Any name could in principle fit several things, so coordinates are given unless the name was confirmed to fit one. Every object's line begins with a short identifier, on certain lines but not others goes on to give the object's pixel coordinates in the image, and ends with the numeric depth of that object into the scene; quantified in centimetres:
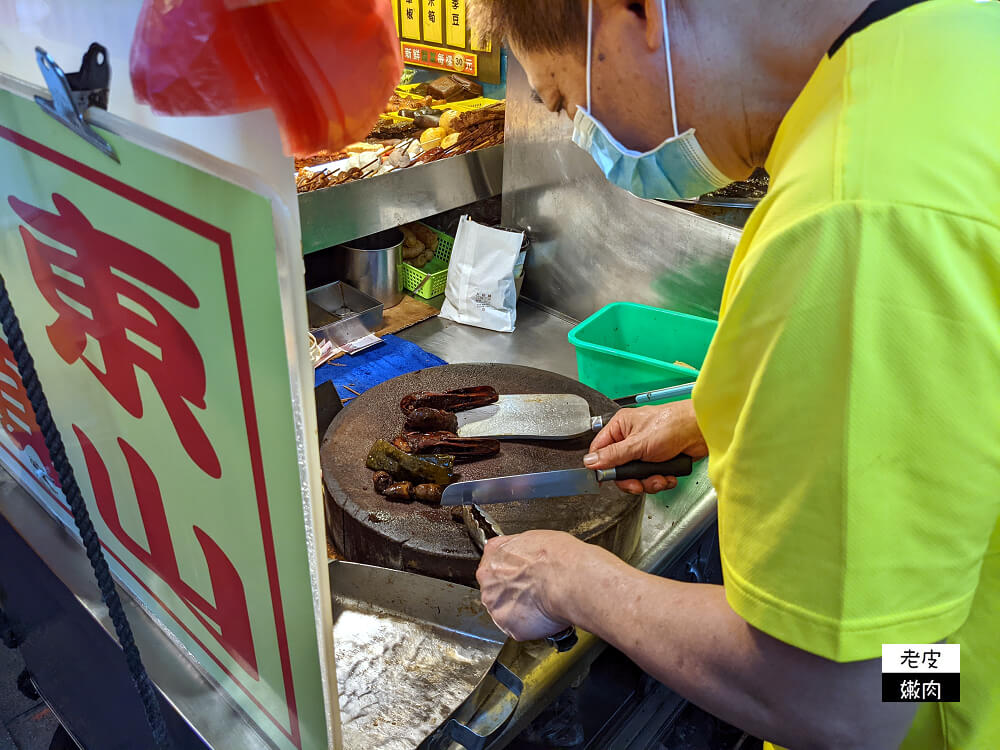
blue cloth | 216
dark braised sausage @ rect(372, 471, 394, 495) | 139
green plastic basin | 188
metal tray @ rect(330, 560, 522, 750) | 94
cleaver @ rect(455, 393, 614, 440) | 158
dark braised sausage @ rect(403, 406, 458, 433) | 157
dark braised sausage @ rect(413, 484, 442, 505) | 136
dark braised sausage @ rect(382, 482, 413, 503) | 137
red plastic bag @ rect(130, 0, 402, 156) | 42
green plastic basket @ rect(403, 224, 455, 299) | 266
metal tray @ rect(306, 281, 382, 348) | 235
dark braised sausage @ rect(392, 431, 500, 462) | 151
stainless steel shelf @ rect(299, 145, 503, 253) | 224
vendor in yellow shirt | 55
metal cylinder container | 254
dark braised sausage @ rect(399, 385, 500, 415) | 165
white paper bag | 246
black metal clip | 47
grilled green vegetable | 142
